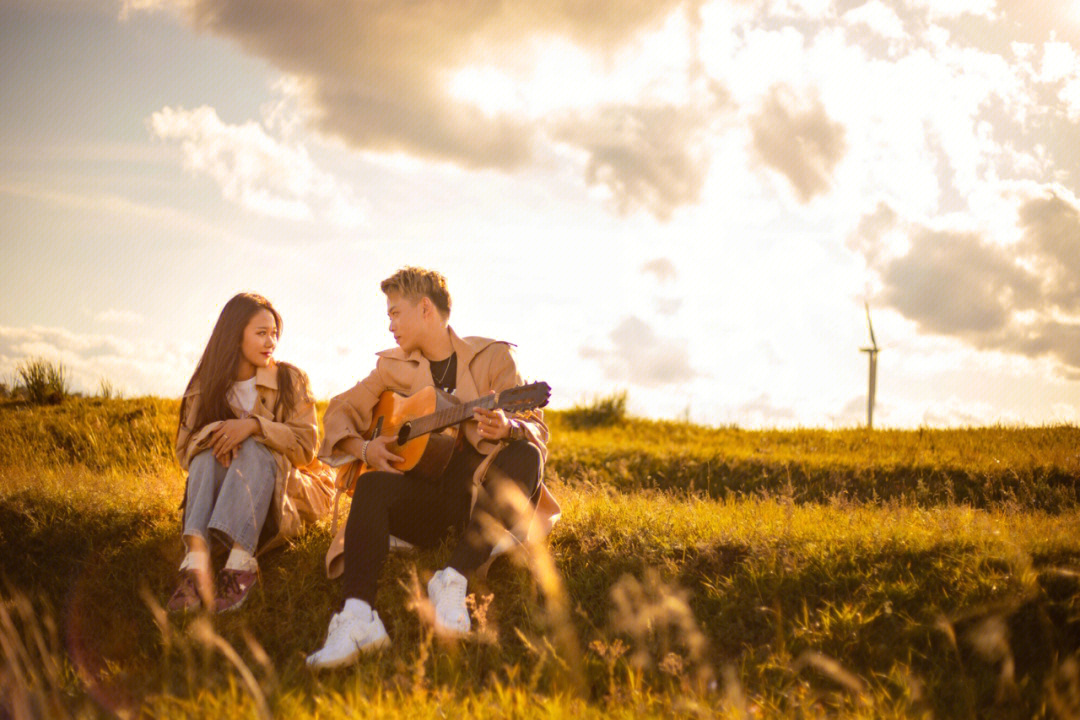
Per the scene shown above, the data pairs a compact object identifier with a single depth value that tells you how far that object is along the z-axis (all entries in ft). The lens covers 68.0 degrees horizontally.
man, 13.89
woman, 16.20
